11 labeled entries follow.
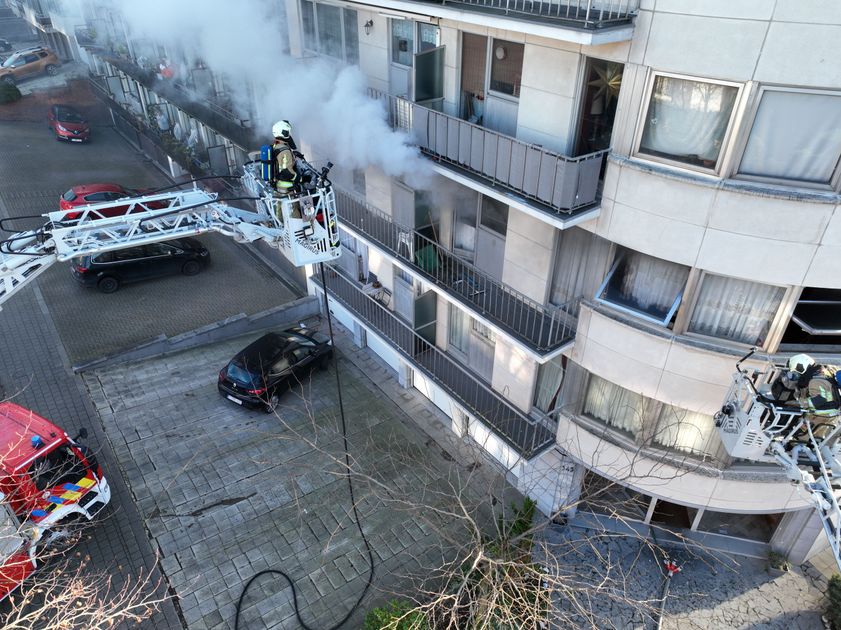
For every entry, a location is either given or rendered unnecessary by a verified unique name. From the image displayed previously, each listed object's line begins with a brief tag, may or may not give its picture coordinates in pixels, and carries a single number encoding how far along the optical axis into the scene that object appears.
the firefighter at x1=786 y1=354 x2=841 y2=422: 6.70
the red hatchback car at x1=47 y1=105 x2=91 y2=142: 30.80
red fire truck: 10.62
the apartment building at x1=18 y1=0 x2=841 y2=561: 7.14
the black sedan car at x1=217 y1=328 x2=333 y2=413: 15.10
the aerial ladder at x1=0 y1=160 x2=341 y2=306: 9.47
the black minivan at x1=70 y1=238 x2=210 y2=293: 19.03
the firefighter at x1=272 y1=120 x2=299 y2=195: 8.79
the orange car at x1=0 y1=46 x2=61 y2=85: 38.66
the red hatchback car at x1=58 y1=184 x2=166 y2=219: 20.81
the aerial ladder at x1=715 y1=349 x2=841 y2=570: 6.42
